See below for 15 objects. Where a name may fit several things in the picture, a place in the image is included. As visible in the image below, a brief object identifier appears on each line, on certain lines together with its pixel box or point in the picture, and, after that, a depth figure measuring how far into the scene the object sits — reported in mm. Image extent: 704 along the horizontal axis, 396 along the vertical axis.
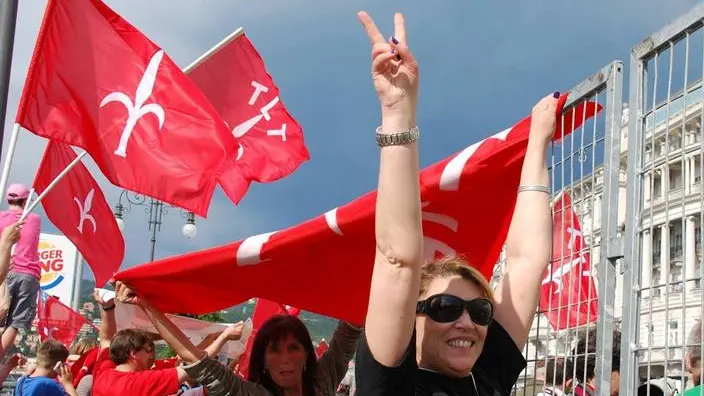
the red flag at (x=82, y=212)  7637
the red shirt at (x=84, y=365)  7707
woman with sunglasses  2230
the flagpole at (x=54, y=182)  5908
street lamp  18375
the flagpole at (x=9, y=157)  5510
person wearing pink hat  8398
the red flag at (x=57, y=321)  13482
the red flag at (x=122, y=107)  6109
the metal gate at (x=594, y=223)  2916
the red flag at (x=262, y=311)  8250
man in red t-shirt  5008
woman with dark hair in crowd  4051
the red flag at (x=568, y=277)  3273
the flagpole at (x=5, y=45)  5625
